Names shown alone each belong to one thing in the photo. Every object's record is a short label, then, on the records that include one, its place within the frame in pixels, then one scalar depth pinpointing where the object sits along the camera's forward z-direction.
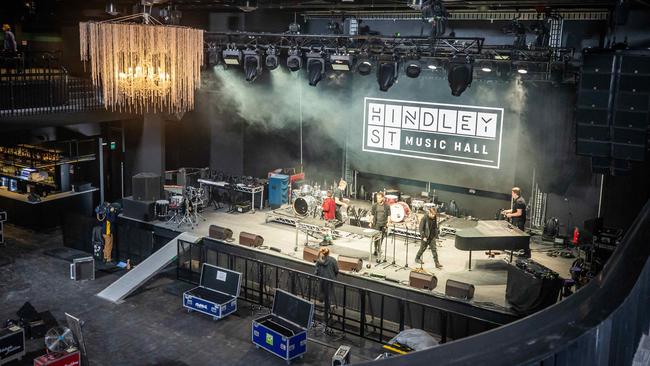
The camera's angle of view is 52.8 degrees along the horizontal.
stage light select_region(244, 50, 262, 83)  16.02
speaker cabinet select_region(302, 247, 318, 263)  13.49
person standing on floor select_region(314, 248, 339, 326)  12.05
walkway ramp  13.34
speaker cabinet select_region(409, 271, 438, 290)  11.91
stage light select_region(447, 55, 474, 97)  13.57
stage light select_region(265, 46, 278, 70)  15.87
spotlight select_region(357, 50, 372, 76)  14.80
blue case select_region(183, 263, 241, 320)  12.34
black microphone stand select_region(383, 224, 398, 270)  13.76
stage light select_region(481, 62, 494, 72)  14.00
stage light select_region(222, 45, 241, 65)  16.27
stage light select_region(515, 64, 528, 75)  13.68
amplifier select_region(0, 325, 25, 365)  10.20
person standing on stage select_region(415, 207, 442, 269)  13.40
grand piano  13.27
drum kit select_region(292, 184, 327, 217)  15.90
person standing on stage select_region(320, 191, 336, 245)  15.43
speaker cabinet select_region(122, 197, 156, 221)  16.59
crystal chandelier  9.80
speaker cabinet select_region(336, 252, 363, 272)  13.02
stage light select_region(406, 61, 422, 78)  14.30
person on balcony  16.45
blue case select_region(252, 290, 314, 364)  10.58
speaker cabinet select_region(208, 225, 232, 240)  14.79
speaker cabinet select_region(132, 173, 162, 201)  16.69
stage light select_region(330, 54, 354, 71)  14.71
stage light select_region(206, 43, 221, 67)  16.83
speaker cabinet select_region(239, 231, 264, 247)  14.48
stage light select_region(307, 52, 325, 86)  15.28
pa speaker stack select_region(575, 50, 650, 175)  8.69
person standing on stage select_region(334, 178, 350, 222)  16.59
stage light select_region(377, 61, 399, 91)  14.72
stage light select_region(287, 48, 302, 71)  15.57
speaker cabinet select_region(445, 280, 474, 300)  11.58
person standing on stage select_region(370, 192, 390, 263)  14.39
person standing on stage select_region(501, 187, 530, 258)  14.91
